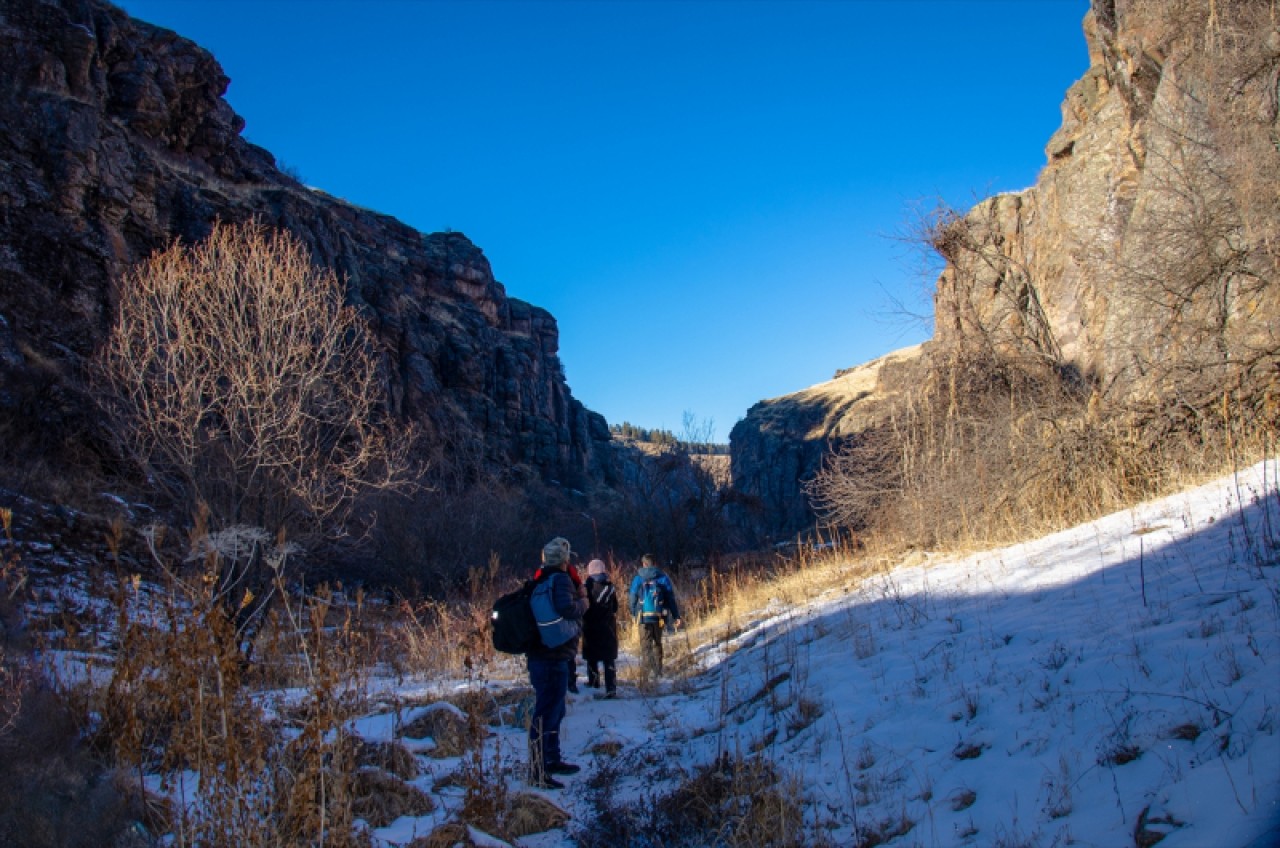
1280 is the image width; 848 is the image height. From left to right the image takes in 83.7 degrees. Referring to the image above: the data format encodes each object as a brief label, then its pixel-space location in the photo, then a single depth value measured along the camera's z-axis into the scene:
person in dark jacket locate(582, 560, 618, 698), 8.10
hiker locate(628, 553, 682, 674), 9.03
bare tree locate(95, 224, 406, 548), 9.30
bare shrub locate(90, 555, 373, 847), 2.90
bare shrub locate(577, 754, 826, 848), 3.51
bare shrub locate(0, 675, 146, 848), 3.12
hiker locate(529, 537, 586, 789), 5.16
